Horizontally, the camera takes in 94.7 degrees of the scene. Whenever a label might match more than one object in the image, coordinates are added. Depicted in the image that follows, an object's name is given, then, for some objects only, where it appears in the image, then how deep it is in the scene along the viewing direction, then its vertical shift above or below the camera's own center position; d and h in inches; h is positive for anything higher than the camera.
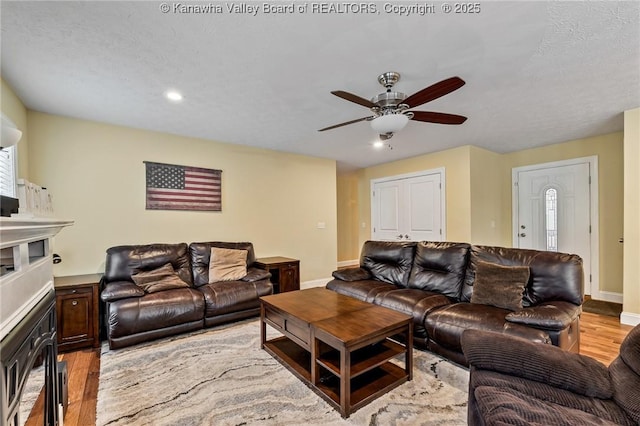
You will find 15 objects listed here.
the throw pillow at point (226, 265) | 146.1 -27.6
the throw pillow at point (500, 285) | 98.8 -27.6
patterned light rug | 71.8 -50.7
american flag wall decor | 154.9 +13.3
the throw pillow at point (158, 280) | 124.8 -29.6
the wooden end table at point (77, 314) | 107.9 -37.7
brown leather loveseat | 111.8 -35.7
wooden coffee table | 74.7 -40.0
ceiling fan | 82.7 +31.5
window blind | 97.9 +14.4
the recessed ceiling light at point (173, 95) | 107.8 +43.6
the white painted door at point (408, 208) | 208.5 -0.1
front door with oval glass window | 180.2 -2.5
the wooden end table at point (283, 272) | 166.9 -36.3
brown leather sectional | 85.2 -32.1
